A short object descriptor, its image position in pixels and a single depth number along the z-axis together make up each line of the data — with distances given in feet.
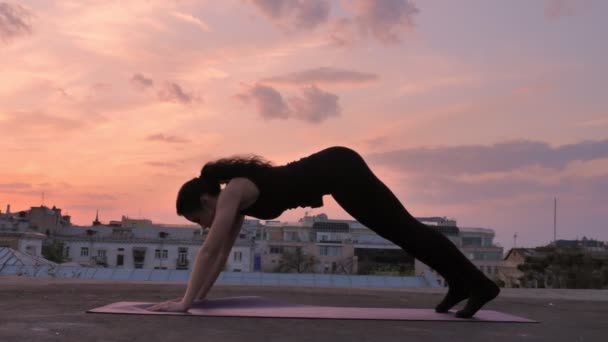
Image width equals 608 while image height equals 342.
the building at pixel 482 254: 360.89
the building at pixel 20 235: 251.39
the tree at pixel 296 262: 307.37
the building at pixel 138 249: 294.25
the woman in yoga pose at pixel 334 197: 18.54
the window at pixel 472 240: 451.12
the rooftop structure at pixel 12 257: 87.90
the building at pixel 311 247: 334.63
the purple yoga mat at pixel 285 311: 18.24
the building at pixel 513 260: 294.46
